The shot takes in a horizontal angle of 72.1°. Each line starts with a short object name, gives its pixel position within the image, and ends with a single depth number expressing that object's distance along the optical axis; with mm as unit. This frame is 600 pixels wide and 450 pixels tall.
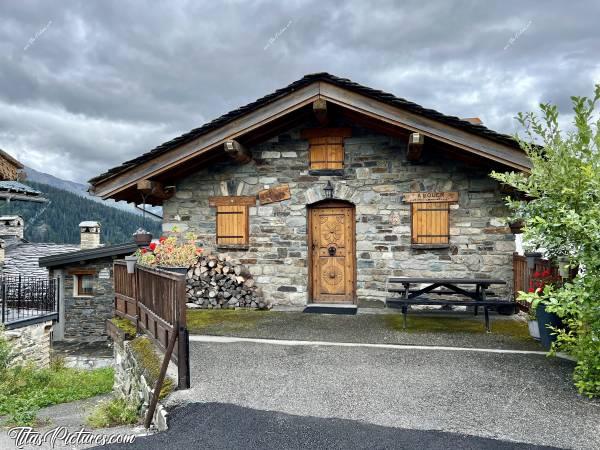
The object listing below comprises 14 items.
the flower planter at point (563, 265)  4582
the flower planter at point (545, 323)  4742
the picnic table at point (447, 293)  5648
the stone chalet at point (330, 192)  7098
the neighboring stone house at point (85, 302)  15602
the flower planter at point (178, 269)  6199
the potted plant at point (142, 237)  6919
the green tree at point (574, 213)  3436
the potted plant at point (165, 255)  6641
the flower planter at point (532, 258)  5953
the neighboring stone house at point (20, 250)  17609
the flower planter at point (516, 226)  6967
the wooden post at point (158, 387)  3451
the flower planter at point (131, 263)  6059
